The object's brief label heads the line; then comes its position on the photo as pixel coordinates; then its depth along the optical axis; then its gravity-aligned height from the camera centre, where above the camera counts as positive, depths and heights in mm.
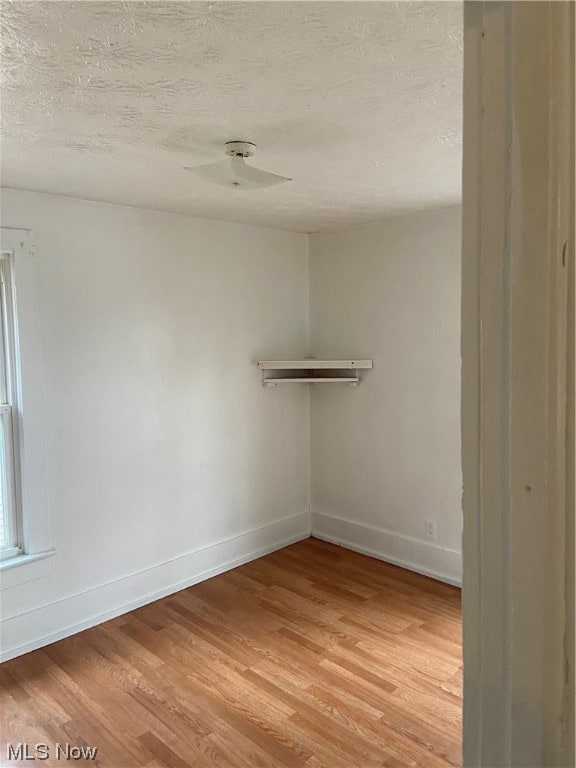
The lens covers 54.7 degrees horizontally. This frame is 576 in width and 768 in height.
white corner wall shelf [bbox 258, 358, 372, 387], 3768 -134
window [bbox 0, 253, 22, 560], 2742 -336
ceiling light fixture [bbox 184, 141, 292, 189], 1932 +639
